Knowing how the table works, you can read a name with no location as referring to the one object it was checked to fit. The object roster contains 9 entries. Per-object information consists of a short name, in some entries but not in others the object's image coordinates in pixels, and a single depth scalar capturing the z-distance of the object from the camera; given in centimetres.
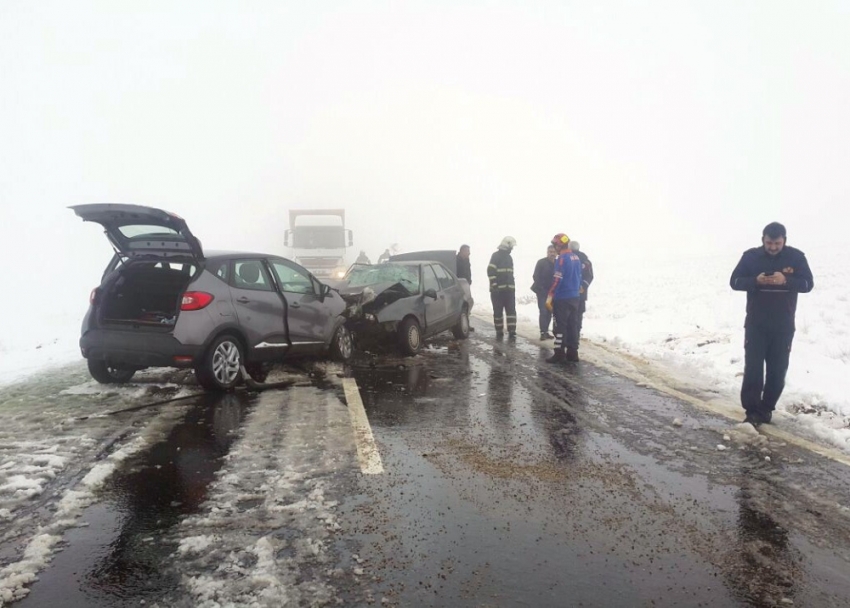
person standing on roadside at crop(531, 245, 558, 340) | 1145
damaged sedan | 885
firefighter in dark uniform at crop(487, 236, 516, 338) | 1178
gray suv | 597
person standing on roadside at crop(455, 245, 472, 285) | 1316
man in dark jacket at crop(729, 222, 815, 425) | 547
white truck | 2305
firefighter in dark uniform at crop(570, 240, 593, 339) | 1095
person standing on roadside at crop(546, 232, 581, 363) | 877
